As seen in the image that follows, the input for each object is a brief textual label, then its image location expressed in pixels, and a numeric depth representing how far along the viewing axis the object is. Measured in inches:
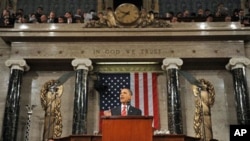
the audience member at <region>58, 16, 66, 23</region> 601.9
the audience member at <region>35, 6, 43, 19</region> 641.1
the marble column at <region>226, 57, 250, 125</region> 547.2
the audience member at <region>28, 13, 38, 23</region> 608.5
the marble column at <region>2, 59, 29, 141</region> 542.9
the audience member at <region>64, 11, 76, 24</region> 604.1
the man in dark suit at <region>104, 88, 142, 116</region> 333.7
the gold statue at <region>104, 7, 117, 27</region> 587.2
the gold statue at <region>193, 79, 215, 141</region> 560.4
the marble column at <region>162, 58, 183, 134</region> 544.1
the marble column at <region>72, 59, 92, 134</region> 545.6
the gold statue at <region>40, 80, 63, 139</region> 566.6
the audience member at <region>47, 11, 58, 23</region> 607.5
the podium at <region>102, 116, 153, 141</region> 290.8
